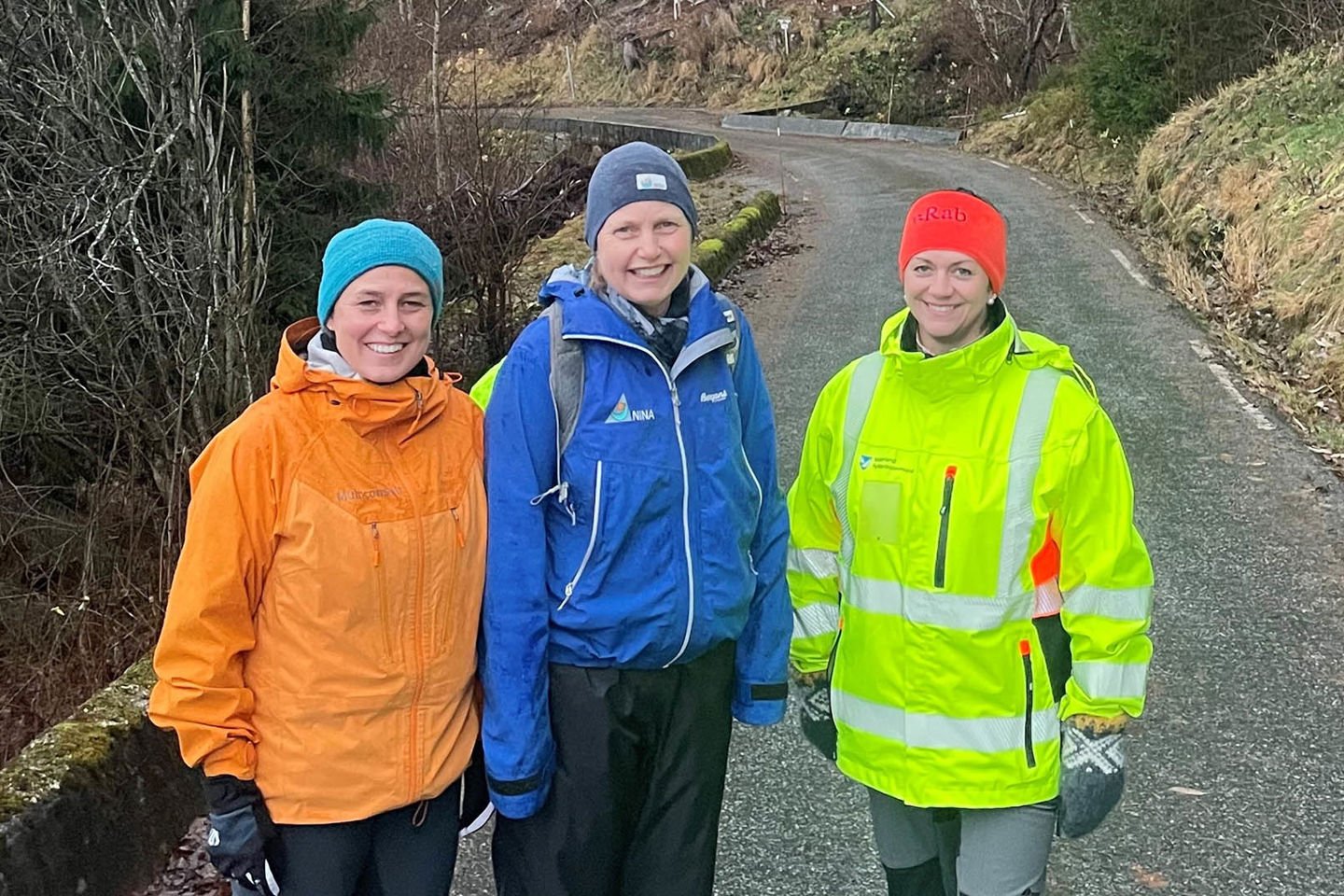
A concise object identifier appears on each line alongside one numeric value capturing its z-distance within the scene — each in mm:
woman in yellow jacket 2316
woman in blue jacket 2361
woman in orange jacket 2178
